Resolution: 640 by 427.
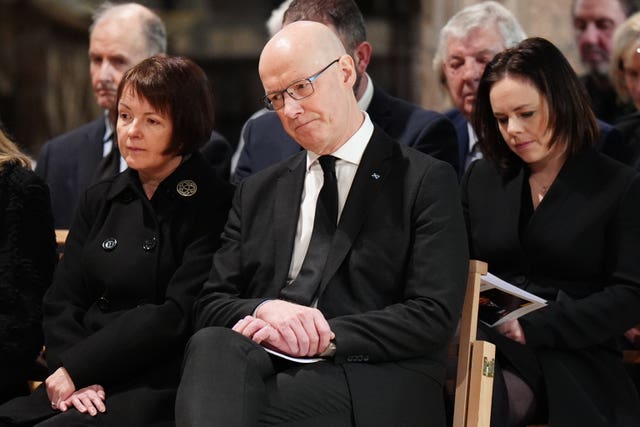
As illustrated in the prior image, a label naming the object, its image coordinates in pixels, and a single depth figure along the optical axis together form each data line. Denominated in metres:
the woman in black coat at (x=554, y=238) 7.52
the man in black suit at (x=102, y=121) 10.64
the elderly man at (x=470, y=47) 9.92
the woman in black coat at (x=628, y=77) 9.25
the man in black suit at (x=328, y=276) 6.51
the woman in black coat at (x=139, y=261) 7.43
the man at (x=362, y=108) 9.23
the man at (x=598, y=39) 11.13
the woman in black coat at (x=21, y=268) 7.98
